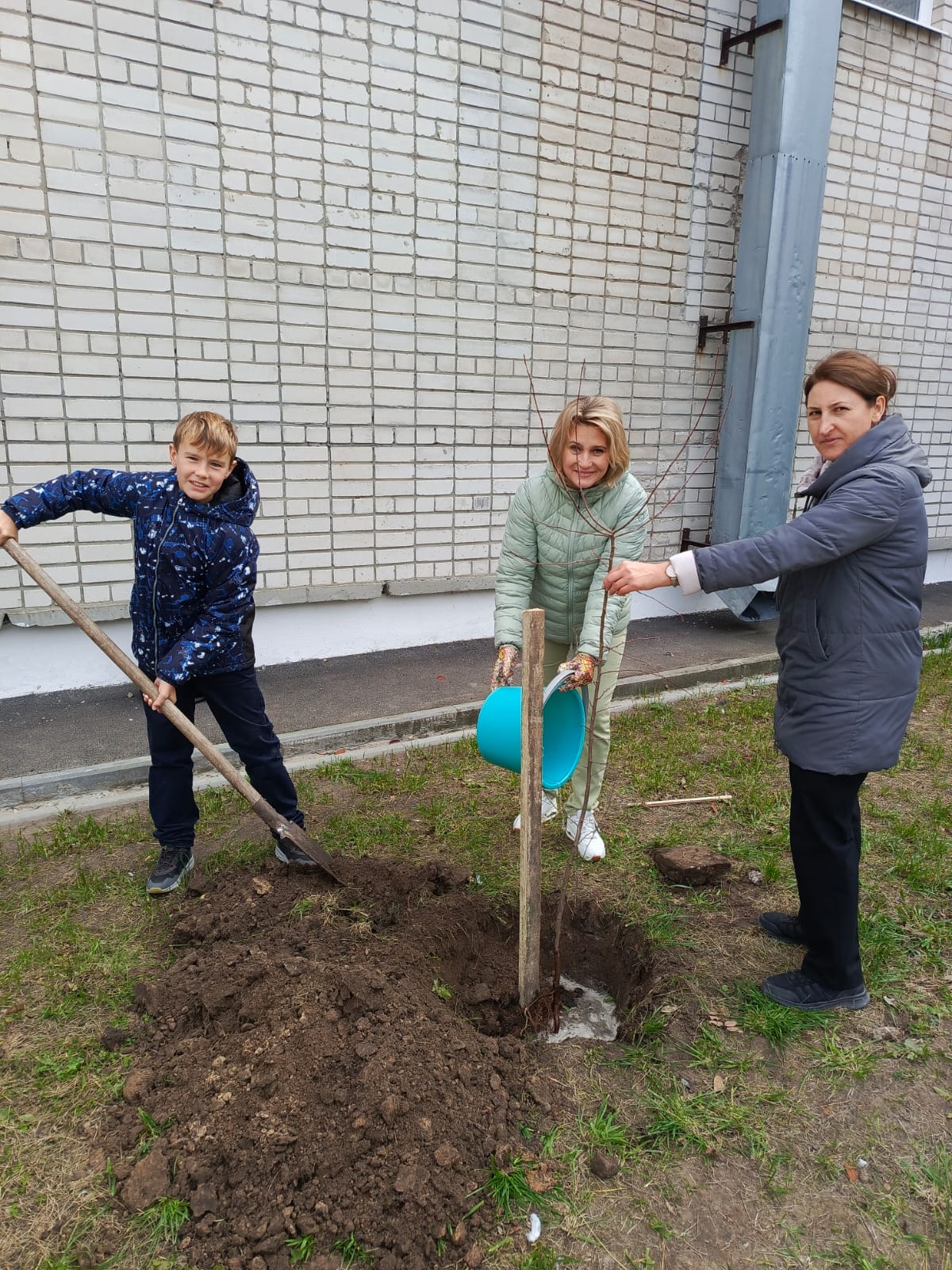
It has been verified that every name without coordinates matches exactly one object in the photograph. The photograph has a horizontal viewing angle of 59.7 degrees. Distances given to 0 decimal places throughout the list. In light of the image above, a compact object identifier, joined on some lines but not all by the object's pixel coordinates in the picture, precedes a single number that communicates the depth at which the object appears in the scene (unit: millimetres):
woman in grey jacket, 2156
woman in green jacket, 2826
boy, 2750
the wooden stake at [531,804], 2152
